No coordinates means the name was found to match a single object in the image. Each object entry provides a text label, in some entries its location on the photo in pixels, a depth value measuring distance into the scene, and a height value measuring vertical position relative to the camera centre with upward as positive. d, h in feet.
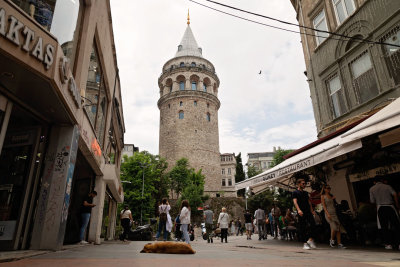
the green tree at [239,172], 185.24 +33.54
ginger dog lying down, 14.38 -1.32
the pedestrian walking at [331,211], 20.74 +0.68
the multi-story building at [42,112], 14.05 +7.15
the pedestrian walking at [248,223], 43.53 -0.29
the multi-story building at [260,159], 264.11 +59.22
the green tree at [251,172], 173.68 +30.59
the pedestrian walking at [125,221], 39.25 +0.24
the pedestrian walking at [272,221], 43.19 -0.02
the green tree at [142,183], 104.63 +16.96
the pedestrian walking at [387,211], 18.47 +0.58
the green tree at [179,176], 127.75 +20.99
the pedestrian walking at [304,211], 20.16 +0.69
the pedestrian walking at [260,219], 39.81 +0.29
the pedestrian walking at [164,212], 31.65 +1.15
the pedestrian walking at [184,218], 27.81 +0.39
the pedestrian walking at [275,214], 40.14 +0.97
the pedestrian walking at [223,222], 37.65 -0.07
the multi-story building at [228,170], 215.10 +39.52
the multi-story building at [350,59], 27.32 +18.22
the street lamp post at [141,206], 97.12 +5.87
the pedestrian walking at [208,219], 43.64 +0.43
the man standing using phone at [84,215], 25.20 +0.73
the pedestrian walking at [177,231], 37.86 -1.21
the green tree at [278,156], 126.00 +29.62
